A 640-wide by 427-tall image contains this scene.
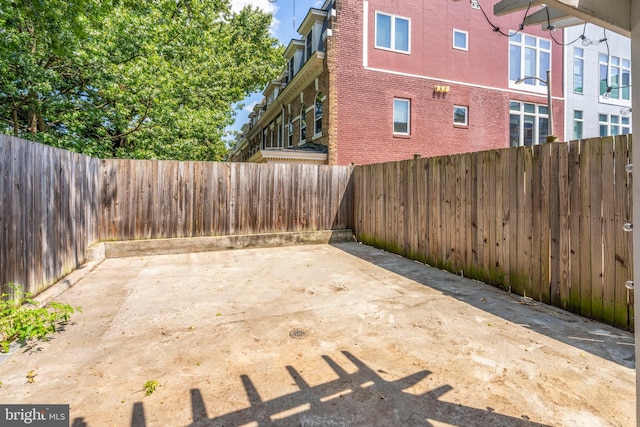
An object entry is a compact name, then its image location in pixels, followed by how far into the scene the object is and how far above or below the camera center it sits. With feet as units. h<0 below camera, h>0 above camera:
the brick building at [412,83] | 38.81 +17.08
